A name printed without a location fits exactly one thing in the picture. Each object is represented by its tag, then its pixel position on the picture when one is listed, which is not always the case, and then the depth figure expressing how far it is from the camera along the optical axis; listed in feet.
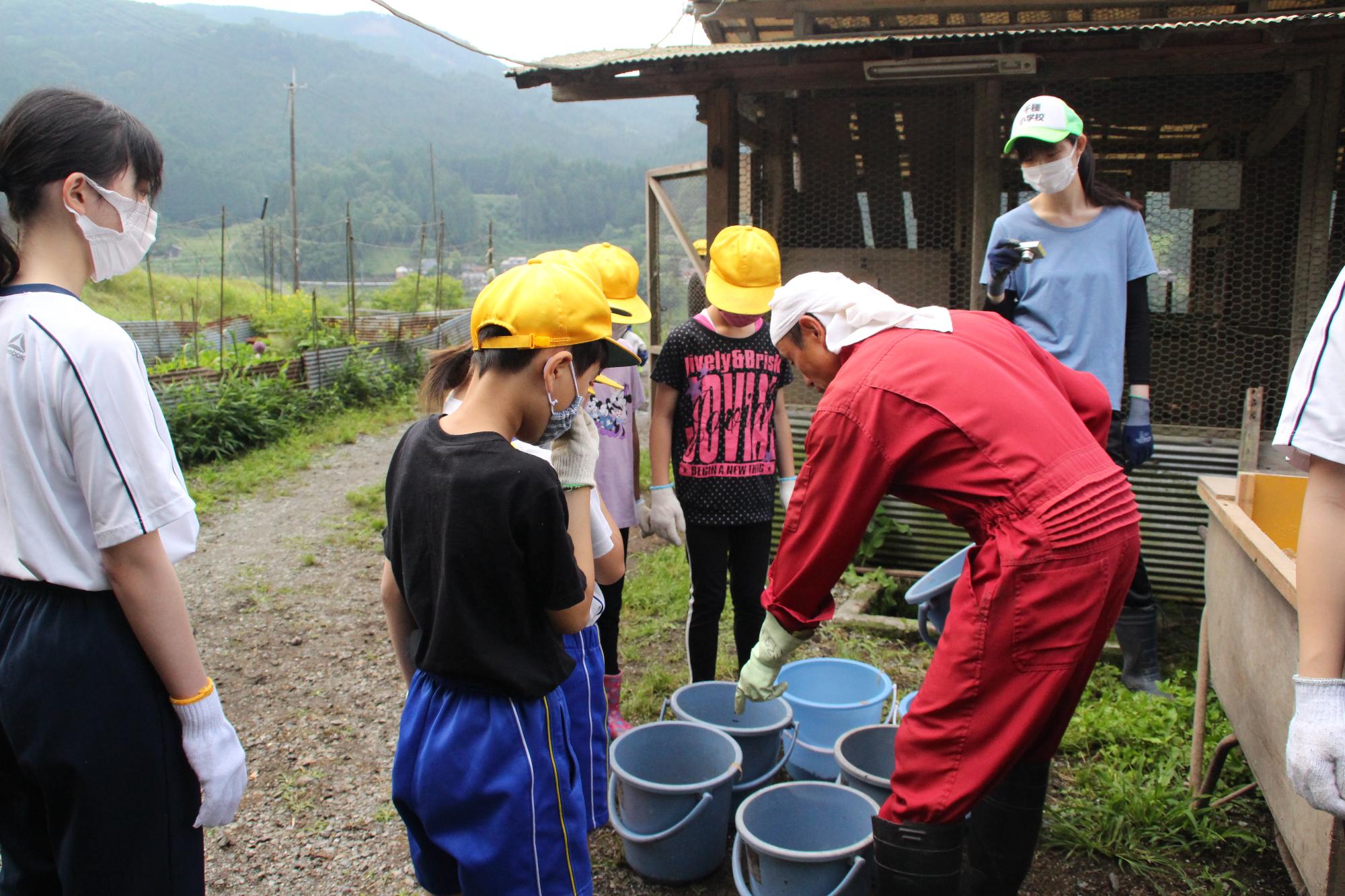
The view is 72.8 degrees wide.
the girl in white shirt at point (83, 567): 4.49
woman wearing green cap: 10.15
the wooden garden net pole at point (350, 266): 38.19
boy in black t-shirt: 5.06
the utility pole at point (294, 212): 80.83
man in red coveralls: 5.72
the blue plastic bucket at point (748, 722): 8.80
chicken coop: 13.84
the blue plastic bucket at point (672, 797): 7.89
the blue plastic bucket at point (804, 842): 7.02
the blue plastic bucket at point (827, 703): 9.60
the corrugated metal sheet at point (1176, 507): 14.84
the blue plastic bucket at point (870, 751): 8.73
